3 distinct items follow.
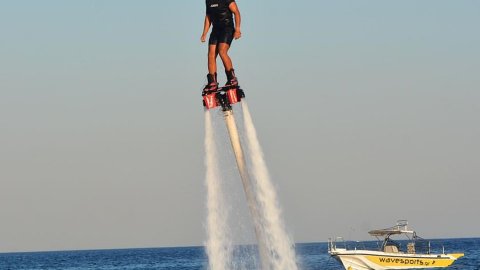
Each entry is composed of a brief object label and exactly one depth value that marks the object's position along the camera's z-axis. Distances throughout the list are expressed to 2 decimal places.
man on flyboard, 32.16
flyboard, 31.91
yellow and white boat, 109.44
